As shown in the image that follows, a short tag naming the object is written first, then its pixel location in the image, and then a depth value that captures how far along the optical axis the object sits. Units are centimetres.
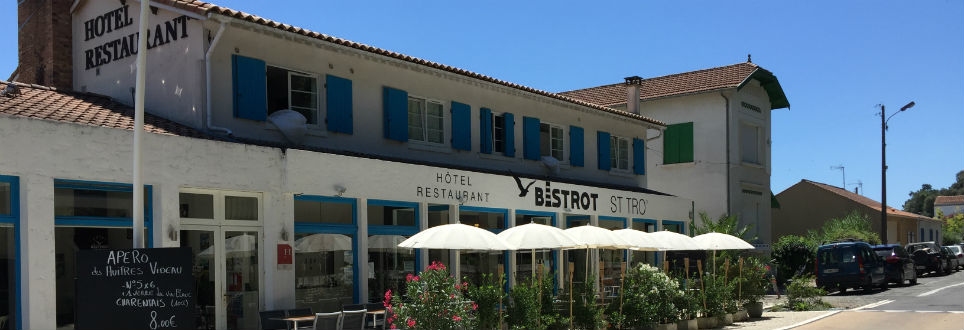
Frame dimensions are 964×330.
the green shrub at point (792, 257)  3597
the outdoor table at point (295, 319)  1300
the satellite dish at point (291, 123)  1564
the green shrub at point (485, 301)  1340
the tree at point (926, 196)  12110
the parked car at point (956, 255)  4194
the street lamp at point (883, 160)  3734
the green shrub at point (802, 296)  2162
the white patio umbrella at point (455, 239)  1379
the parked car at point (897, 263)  2897
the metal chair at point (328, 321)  1336
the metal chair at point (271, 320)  1336
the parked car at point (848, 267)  2717
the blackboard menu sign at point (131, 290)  952
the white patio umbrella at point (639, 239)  1792
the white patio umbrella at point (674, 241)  1887
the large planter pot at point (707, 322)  1756
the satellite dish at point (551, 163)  2305
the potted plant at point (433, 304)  1206
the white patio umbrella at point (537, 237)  1468
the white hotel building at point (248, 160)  1148
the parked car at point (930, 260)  3706
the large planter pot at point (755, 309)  1978
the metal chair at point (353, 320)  1417
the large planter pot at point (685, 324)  1681
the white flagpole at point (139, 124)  960
